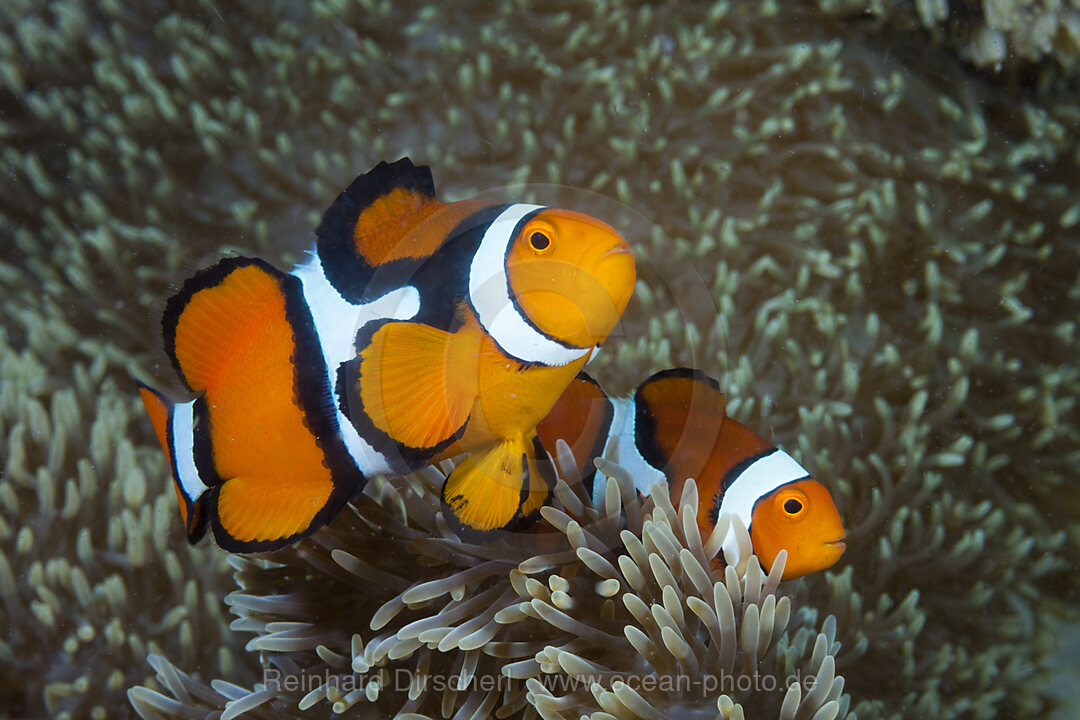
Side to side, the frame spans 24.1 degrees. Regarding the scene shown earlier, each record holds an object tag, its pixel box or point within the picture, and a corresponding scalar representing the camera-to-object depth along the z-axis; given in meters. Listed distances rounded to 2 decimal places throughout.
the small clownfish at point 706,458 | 0.39
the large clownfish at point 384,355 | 0.36
